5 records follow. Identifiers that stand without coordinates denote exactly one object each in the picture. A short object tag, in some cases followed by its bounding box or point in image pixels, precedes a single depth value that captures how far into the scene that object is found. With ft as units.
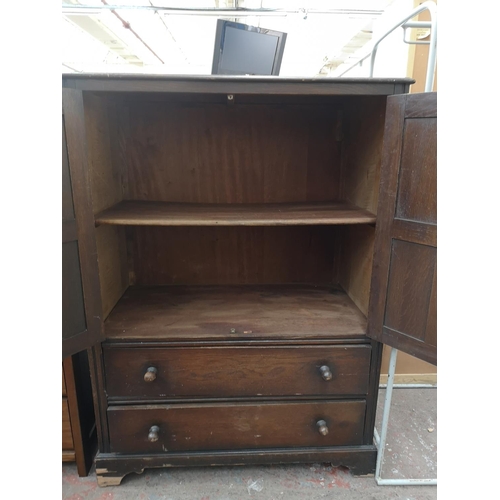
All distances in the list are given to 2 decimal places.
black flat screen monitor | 3.84
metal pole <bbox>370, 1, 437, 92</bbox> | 2.99
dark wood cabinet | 3.02
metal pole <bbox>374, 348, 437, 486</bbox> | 3.70
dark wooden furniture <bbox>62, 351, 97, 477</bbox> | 3.61
